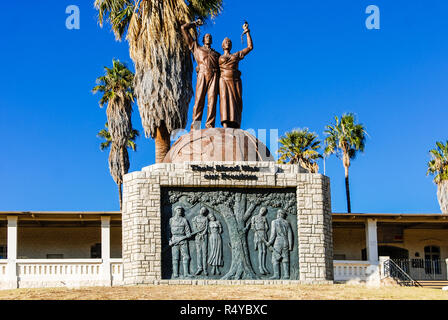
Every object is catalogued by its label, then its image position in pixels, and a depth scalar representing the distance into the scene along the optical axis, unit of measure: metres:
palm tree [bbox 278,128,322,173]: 41.12
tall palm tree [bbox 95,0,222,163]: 29.45
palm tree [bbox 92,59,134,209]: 36.88
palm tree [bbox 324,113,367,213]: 41.69
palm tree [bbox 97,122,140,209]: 38.72
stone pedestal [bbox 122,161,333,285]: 20.55
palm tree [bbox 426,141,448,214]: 42.72
